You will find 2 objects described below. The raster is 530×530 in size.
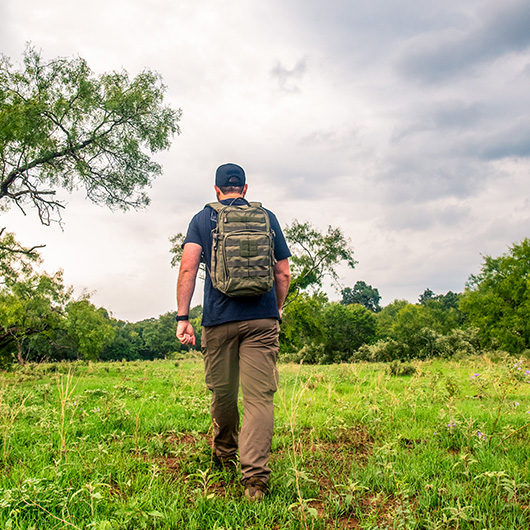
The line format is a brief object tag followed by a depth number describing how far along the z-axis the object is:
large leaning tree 12.62
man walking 3.08
